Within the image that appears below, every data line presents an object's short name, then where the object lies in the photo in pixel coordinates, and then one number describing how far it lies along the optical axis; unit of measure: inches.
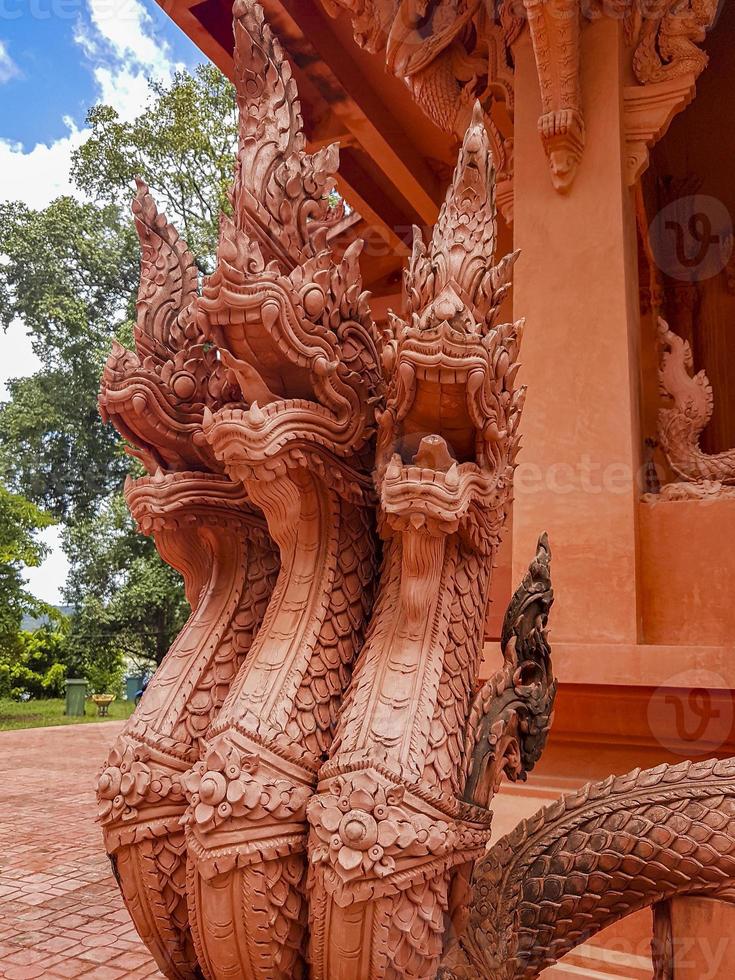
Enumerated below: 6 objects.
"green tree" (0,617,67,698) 637.3
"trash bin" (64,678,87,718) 579.2
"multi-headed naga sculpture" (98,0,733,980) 45.4
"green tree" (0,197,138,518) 658.2
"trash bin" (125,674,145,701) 713.8
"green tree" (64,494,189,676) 609.9
